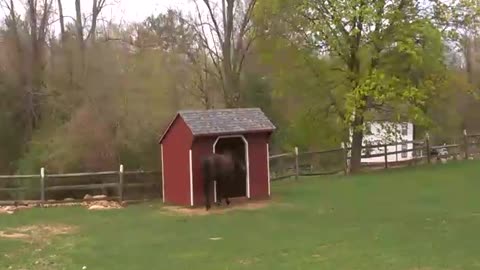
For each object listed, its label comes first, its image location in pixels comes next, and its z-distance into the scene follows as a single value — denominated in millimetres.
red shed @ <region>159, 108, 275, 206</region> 16875
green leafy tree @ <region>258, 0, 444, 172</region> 24484
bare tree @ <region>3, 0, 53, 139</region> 29375
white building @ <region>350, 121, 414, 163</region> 26728
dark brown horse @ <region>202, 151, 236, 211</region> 16391
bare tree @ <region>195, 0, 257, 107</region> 30641
